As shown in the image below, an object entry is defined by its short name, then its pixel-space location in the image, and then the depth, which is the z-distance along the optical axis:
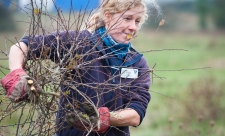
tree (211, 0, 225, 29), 44.40
